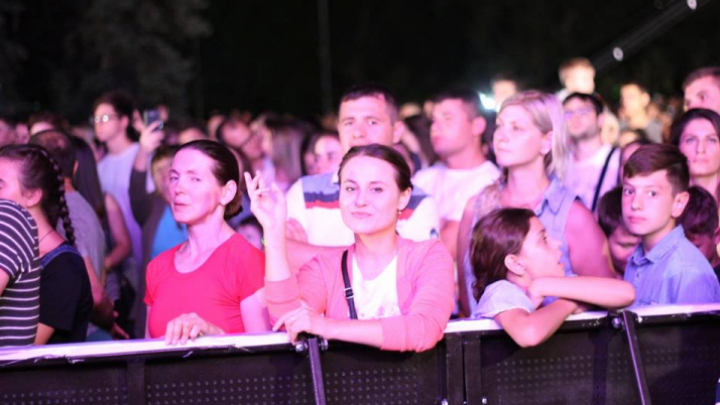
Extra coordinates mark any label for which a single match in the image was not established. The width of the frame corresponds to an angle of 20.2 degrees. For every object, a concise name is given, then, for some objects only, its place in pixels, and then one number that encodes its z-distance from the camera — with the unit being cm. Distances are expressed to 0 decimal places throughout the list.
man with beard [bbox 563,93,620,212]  1279
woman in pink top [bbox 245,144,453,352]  667
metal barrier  652
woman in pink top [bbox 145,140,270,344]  786
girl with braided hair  828
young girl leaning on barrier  694
